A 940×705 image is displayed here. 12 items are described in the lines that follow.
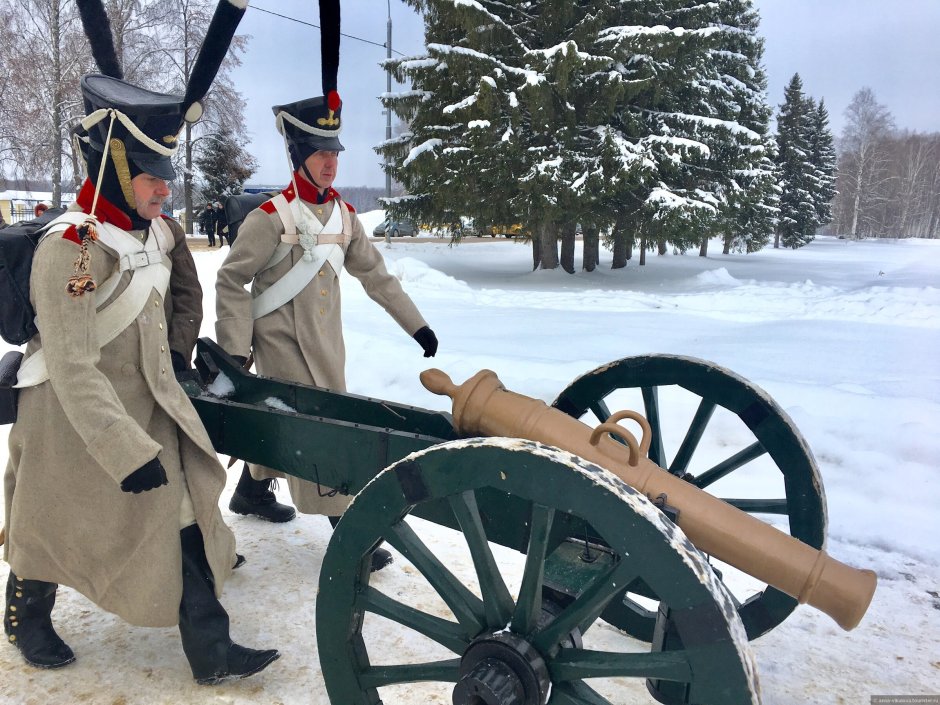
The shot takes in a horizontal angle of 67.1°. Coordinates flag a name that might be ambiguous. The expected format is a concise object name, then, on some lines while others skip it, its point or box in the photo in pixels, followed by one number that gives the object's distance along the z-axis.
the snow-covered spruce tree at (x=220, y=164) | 26.36
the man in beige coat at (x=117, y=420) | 1.96
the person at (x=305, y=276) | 2.88
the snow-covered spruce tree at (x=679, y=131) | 12.78
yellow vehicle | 14.63
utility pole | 13.65
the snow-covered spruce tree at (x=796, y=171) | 32.84
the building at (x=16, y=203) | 28.80
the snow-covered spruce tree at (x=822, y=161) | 34.33
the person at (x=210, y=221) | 20.93
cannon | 1.43
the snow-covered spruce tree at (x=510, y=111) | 12.34
